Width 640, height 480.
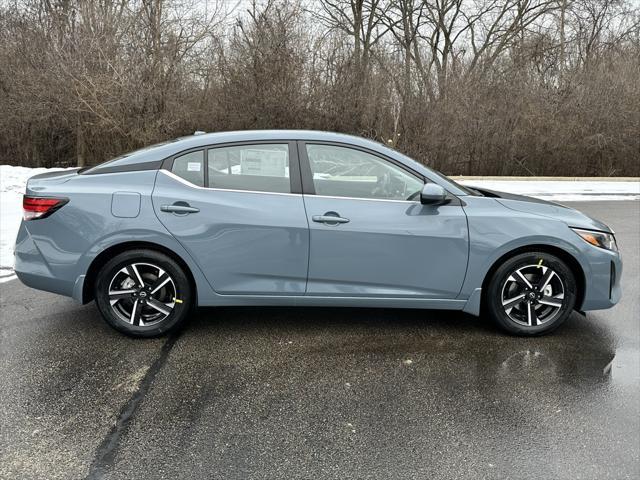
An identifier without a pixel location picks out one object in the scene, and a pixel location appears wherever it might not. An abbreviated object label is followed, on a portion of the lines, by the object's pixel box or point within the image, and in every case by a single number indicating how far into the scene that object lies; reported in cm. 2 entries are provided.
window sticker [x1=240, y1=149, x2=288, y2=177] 421
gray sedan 407
